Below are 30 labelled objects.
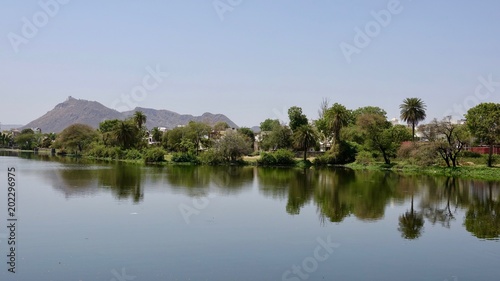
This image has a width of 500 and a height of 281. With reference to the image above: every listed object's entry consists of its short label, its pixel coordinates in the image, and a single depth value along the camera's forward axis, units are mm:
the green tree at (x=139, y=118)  92400
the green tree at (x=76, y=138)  109250
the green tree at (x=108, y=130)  92325
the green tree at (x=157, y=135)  118312
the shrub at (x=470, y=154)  67812
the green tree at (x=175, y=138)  92862
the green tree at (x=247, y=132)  113362
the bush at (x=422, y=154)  61159
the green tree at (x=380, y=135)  69312
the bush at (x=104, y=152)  86625
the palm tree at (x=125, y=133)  88625
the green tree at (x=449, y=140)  60938
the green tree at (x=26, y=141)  143162
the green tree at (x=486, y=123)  59406
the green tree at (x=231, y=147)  73062
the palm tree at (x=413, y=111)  73625
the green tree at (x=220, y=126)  112650
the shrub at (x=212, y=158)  73750
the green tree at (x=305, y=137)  72938
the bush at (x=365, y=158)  71062
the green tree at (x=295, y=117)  89562
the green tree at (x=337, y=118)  71938
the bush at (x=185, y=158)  76006
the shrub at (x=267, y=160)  73500
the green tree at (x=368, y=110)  108250
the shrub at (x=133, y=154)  82106
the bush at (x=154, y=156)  78500
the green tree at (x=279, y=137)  86125
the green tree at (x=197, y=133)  88312
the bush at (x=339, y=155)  74000
